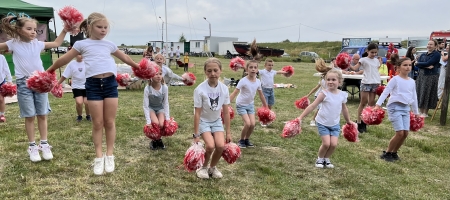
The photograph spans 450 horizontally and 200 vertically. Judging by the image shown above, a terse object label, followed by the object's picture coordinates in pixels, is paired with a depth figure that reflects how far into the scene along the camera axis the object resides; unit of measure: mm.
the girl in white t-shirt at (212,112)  4297
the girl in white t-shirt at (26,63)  4475
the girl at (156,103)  5535
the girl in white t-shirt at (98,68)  3900
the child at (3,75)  7371
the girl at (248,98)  5957
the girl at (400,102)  5402
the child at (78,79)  7199
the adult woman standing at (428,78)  8430
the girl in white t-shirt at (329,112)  4953
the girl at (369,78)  7281
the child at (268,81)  7742
